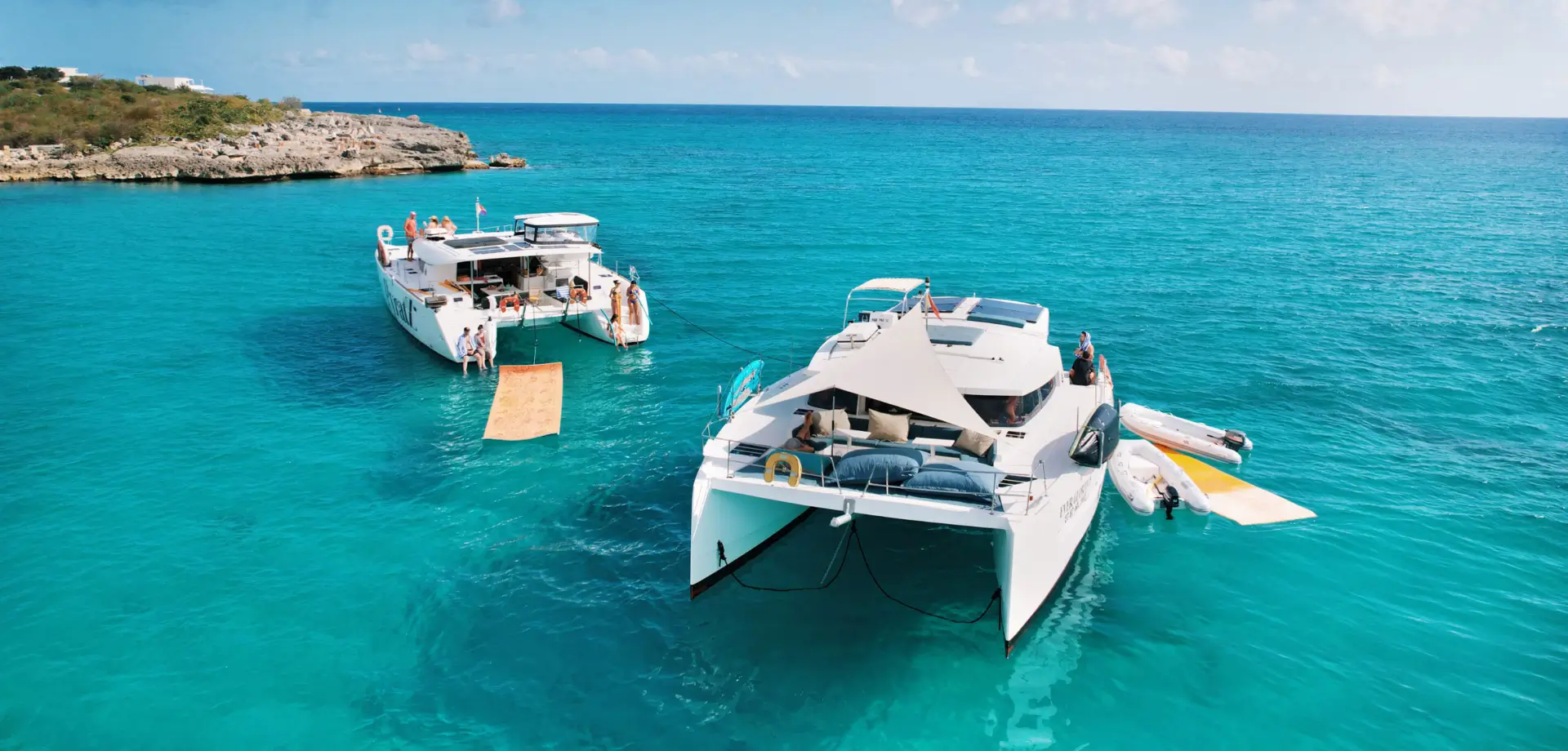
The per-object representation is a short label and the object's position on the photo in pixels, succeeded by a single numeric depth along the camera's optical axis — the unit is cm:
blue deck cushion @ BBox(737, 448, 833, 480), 1292
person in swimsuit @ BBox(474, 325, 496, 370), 2380
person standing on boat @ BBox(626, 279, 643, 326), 2650
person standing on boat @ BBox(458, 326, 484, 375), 2364
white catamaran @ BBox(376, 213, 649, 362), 2438
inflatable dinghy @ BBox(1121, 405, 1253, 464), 1859
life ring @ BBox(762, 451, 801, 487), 1259
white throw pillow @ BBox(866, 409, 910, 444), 1409
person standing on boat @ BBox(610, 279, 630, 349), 2589
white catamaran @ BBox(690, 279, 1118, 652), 1223
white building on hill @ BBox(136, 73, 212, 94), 12207
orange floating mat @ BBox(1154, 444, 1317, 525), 1636
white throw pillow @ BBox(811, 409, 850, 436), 1430
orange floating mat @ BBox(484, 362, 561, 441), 1966
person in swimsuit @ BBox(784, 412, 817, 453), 1398
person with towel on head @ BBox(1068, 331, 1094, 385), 1741
